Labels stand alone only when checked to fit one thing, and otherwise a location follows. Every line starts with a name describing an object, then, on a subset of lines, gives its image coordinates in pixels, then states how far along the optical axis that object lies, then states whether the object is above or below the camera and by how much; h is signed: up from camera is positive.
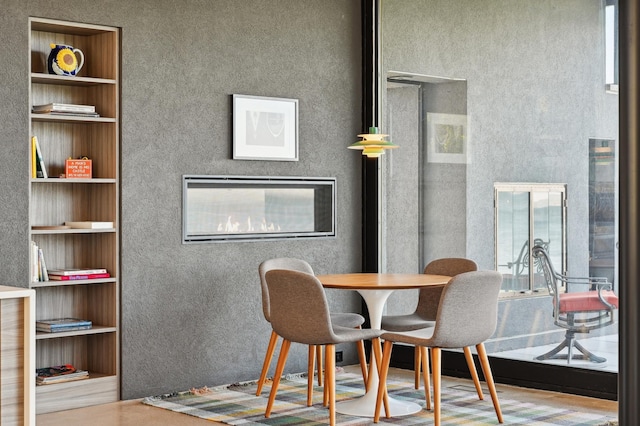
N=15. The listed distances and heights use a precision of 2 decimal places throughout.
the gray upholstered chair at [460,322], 4.58 -0.56
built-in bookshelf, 5.31 +0.03
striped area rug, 4.89 -1.11
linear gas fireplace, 5.83 +0.02
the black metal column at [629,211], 2.07 +0.00
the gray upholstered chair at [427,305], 5.46 -0.58
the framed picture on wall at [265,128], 5.98 +0.55
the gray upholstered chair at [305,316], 4.67 -0.54
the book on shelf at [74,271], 5.23 -0.34
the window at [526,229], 5.57 -0.11
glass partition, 5.40 +0.40
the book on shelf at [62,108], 5.15 +0.58
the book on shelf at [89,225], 5.30 -0.08
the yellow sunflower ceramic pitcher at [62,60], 5.19 +0.85
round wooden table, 4.96 -0.48
